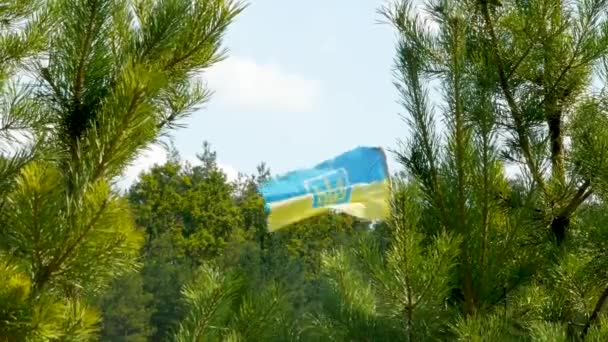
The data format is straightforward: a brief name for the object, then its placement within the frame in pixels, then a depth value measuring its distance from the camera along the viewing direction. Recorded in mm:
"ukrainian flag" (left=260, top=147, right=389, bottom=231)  25187
